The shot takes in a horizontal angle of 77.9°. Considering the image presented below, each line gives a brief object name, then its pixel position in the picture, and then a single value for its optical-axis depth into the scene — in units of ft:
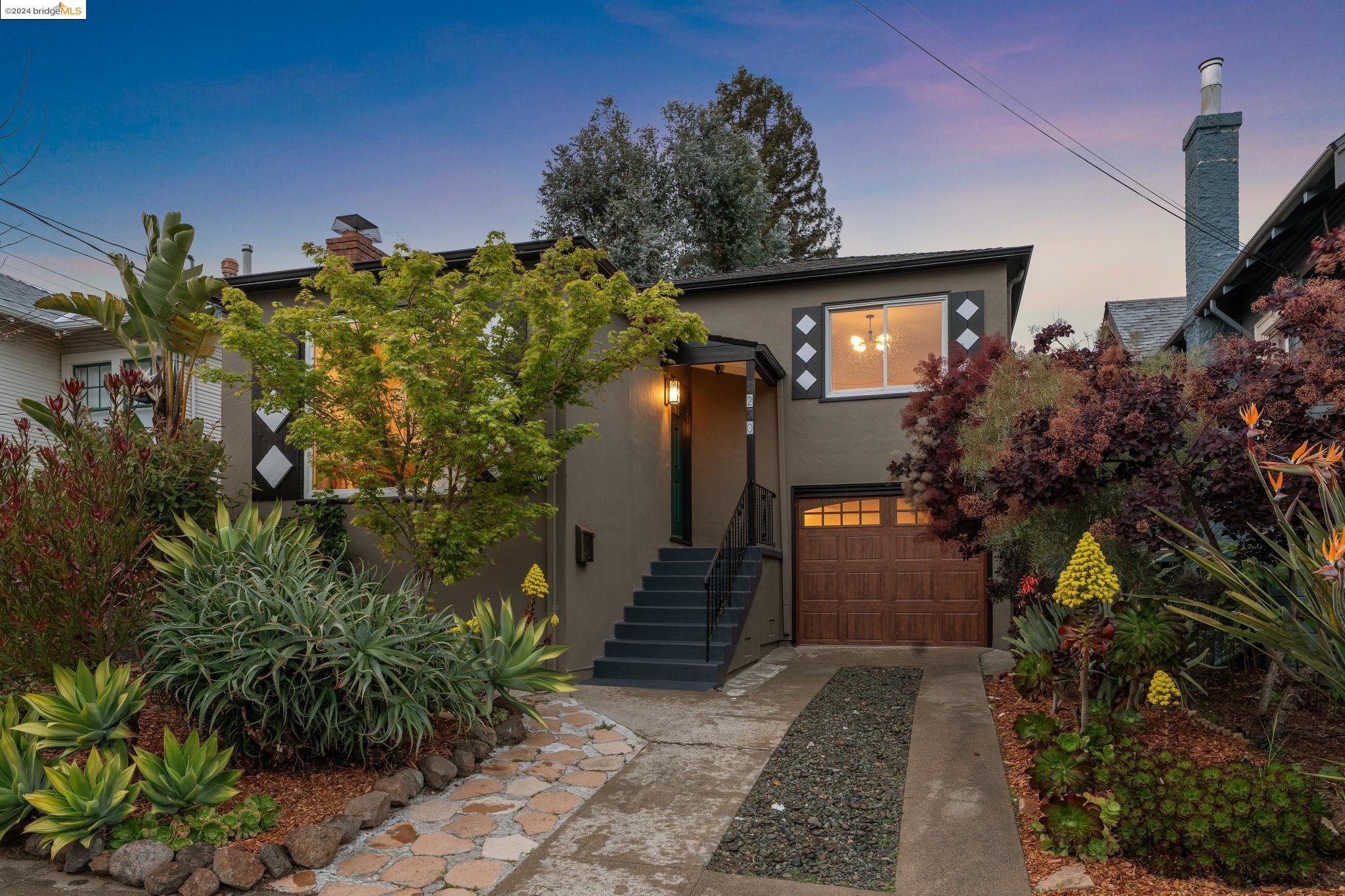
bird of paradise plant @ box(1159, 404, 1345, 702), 12.57
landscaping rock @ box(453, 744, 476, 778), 17.75
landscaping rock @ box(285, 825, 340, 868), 13.71
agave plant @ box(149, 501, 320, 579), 17.72
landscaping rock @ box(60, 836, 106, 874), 13.44
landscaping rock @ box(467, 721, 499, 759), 19.01
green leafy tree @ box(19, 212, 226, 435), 27.37
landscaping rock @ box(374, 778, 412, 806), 15.98
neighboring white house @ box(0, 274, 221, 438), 47.14
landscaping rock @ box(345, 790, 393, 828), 15.08
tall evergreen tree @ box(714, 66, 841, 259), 85.61
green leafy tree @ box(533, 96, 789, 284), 70.08
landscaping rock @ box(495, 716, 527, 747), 19.71
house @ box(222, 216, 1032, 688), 30.60
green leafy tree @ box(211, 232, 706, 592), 22.58
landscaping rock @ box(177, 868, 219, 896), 12.72
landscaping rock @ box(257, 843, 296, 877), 13.42
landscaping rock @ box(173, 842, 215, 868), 13.12
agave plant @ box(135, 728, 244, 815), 14.01
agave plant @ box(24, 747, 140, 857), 13.28
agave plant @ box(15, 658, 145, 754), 14.61
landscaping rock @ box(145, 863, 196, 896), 12.70
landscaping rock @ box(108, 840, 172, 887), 13.07
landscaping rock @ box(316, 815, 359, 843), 14.43
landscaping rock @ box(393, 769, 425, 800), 16.42
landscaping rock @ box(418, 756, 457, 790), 16.98
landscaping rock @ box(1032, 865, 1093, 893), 12.45
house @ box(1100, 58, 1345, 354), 24.20
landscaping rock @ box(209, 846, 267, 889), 12.94
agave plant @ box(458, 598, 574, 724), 19.83
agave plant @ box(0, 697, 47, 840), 13.94
